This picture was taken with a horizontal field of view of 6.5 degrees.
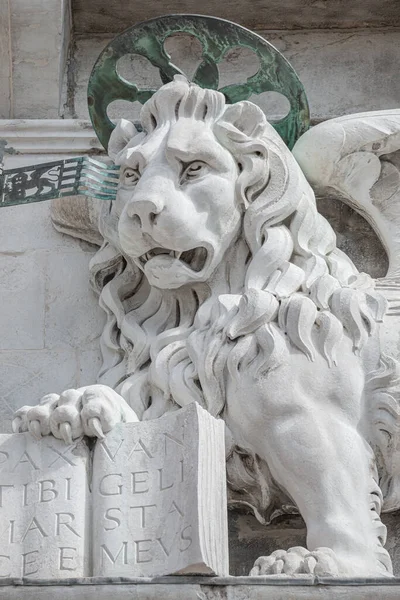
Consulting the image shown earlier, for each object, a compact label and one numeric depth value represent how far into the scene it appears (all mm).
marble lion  8417
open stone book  7747
